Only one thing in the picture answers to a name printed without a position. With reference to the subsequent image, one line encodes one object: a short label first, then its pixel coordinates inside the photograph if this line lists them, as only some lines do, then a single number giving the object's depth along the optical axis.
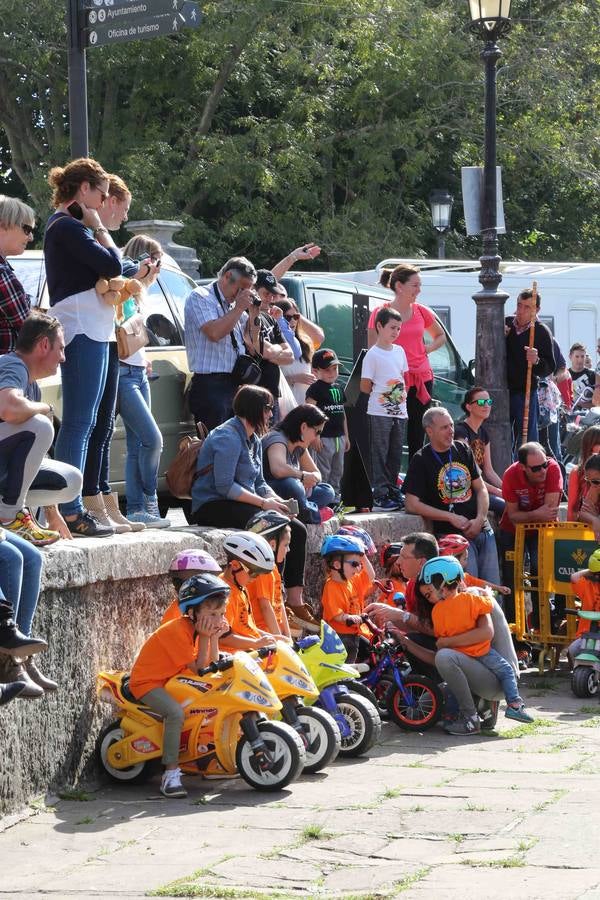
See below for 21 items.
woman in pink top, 20.21
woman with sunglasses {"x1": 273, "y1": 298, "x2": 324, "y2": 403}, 18.97
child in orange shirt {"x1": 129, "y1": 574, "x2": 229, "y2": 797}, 13.05
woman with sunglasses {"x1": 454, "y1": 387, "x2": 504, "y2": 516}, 20.75
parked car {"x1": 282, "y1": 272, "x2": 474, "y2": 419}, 24.74
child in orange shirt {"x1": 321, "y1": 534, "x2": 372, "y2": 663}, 16.40
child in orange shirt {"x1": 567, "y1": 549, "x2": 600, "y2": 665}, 18.53
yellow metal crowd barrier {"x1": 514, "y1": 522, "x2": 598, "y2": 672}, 19.74
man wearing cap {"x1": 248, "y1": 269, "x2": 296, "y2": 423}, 17.08
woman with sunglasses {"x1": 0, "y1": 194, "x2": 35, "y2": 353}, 11.94
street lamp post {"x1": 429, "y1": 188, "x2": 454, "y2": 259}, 38.68
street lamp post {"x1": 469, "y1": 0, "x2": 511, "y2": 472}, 21.59
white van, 33.58
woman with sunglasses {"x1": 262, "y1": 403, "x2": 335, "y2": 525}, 16.53
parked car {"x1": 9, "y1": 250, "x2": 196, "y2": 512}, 16.12
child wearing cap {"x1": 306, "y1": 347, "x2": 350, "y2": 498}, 18.64
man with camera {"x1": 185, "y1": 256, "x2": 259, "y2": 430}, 16.40
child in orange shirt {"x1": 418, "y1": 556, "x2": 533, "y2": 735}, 16.23
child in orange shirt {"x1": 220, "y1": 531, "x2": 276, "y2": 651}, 13.99
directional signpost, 15.68
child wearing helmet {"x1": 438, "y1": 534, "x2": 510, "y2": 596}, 18.16
